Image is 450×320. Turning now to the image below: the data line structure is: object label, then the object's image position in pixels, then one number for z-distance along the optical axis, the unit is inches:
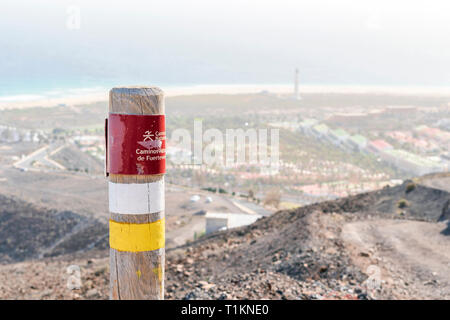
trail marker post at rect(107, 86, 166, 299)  88.2
